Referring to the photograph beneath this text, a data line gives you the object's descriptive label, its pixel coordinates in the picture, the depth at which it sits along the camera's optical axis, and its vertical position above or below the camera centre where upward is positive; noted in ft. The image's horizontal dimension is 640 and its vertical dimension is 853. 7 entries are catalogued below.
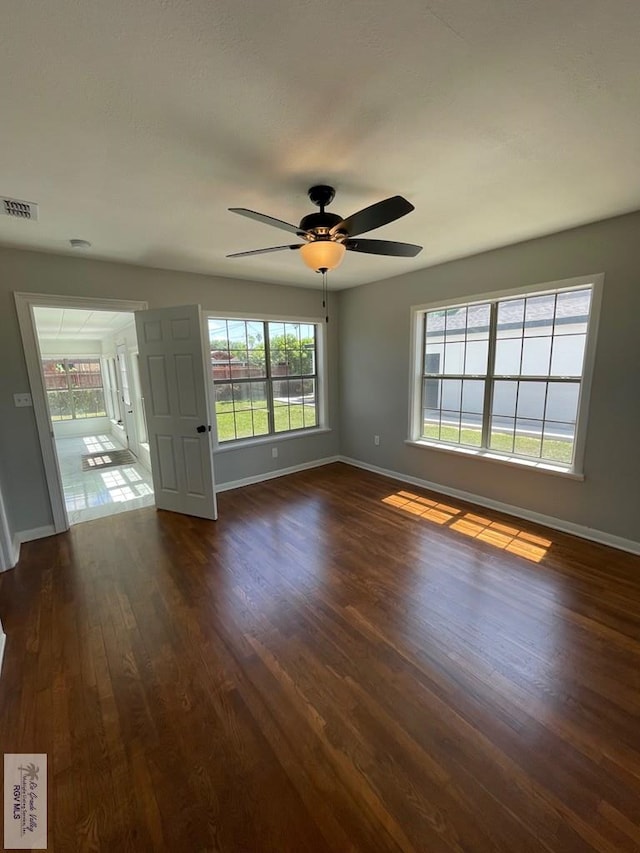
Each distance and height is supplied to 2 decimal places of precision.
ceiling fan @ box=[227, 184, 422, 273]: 5.60 +2.33
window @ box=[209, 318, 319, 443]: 14.06 -0.48
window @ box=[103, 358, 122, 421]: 24.31 -1.50
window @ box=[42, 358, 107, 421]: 26.13 -1.42
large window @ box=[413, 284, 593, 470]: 9.91 -0.42
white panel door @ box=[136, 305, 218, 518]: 10.96 -1.31
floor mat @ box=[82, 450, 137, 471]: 18.65 -5.10
